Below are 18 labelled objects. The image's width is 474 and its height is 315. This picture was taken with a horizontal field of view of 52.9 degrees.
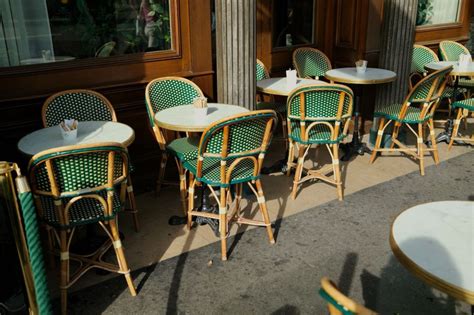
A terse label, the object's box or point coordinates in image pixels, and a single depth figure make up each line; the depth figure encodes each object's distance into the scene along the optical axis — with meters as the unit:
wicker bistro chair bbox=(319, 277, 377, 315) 1.28
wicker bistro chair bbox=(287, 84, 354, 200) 3.92
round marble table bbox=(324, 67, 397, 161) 4.93
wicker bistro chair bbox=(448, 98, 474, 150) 5.24
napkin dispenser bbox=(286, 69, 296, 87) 4.75
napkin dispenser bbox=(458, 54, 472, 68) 5.66
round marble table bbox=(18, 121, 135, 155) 3.10
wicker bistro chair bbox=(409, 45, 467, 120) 6.63
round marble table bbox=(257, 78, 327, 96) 4.55
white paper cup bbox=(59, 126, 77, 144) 3.15
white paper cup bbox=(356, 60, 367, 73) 5.21
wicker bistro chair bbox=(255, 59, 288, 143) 5.22
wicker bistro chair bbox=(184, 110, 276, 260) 3.06
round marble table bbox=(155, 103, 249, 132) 3.45
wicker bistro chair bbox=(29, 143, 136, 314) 2.58
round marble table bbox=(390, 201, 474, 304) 1.67
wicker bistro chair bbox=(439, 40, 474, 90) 6.92
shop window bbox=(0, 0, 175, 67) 3.86
